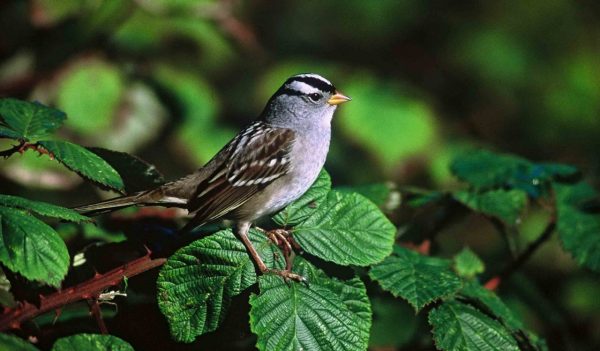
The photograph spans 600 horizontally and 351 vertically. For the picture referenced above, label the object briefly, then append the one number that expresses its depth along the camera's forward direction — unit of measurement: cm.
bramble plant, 334
